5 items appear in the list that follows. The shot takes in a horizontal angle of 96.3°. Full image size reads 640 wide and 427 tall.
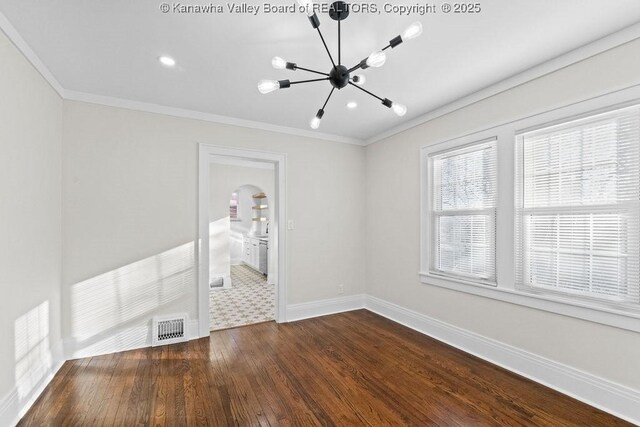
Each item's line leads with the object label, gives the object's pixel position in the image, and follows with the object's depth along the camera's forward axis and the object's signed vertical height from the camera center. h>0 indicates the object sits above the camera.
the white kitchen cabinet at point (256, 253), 6.63 -0.98
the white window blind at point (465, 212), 2.85 +0.04
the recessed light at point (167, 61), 2.25 +1.22
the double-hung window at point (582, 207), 1.97 +0.07
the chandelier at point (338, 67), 1.48 +0.82
